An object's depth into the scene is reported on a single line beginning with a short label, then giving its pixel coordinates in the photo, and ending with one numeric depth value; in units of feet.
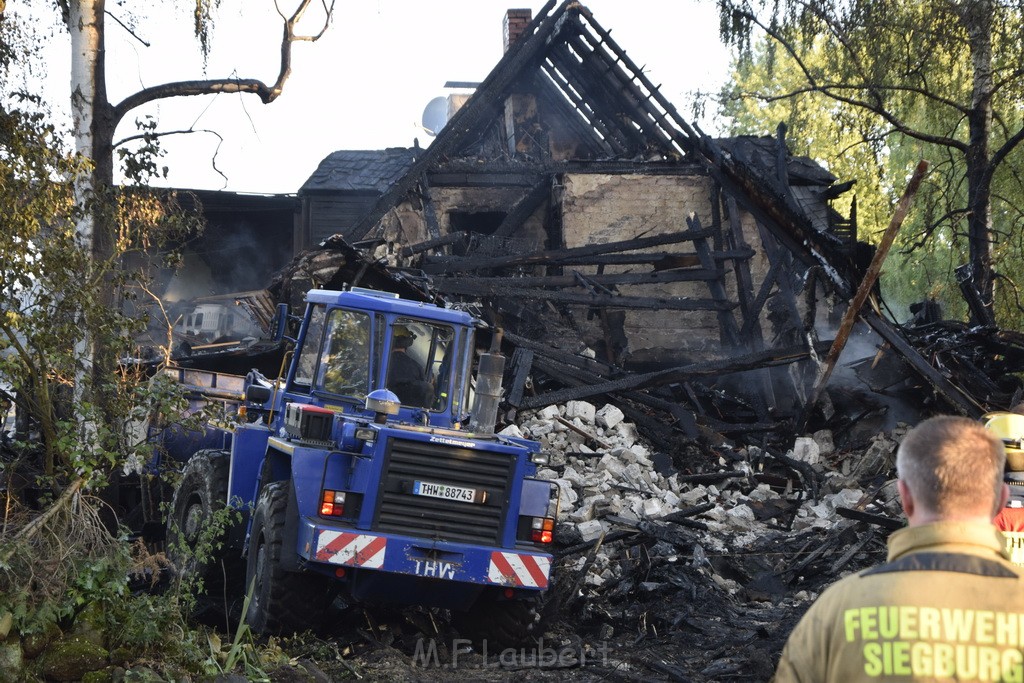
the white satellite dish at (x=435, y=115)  112.06
